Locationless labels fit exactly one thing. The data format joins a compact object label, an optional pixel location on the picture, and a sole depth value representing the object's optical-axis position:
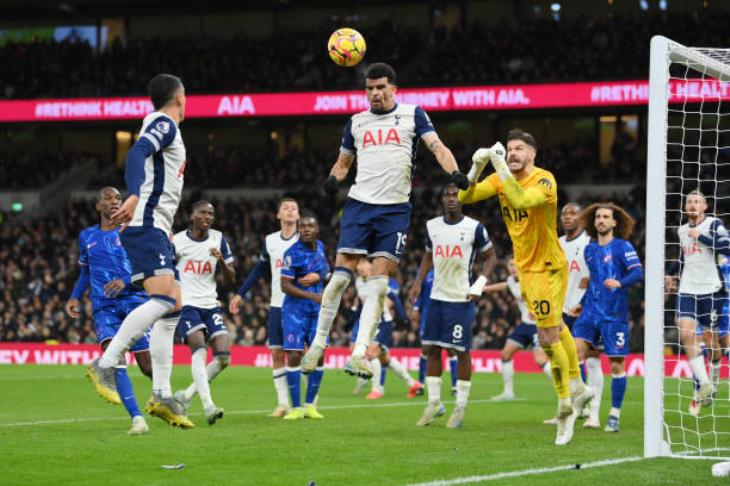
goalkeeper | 9.91
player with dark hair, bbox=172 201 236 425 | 12.69
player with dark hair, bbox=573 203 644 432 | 11.88
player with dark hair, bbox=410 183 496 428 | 12.08
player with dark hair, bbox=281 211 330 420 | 13.18
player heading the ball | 9.82
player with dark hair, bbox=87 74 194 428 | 9.01
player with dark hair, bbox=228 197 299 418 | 13.50
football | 9.83
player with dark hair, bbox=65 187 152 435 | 11.29
